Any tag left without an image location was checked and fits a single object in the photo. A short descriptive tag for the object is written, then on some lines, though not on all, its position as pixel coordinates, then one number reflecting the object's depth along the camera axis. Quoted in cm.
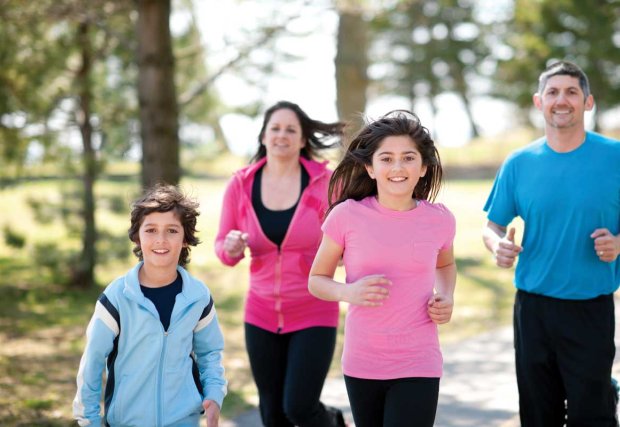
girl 346
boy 334
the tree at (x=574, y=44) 2698
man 410
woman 461
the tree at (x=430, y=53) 4088
